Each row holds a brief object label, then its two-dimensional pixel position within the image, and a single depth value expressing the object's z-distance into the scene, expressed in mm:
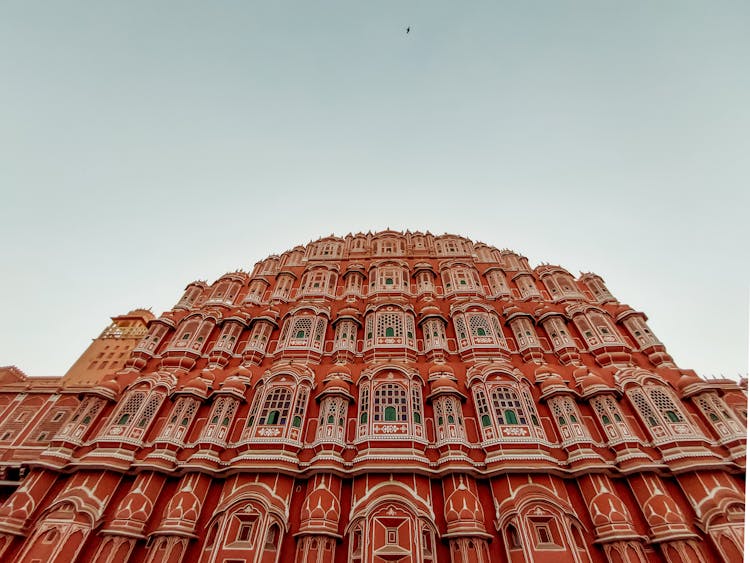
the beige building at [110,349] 39466
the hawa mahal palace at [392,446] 14523
